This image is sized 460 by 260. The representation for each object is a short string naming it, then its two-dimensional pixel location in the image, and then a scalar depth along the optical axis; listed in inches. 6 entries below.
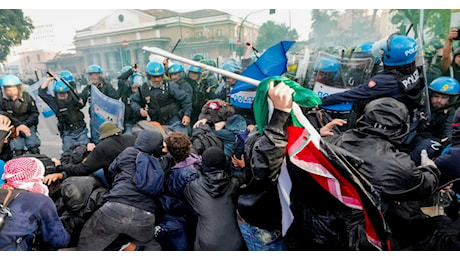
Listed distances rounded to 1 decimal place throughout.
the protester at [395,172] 66.9
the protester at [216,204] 95.7
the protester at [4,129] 122.6
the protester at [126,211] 100.1
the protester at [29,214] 75.9
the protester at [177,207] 106.6
